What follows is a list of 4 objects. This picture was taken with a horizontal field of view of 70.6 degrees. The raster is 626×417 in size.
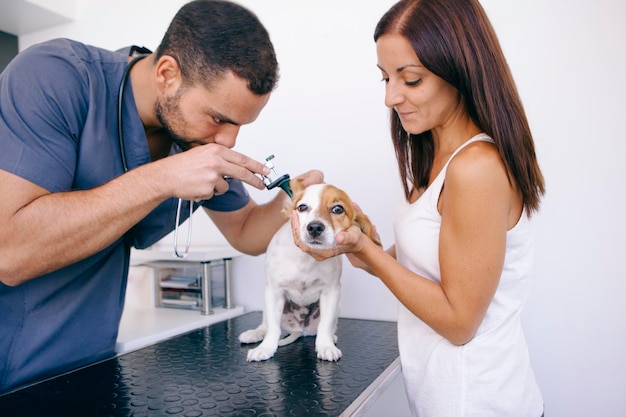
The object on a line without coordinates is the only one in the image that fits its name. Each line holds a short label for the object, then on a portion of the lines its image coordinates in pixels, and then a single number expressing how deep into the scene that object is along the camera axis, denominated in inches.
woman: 29.6
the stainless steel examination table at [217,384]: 33.7
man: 32.8
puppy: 44.5
